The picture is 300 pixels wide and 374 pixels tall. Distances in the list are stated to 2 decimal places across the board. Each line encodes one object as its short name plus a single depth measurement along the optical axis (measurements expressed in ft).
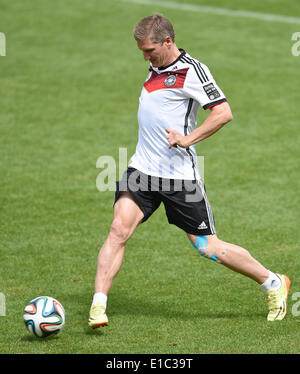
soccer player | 43.70
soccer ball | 42.63
